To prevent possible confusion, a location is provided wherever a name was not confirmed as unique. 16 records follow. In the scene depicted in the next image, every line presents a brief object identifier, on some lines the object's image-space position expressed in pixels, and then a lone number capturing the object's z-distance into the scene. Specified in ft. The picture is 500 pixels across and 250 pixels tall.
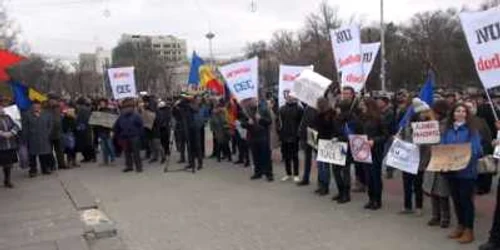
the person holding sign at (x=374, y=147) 33.65
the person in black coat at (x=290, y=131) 42.78
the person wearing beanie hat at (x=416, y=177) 30.63
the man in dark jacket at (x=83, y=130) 59.71
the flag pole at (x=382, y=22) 151.02
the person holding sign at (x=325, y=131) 36.70
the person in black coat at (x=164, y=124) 59.06
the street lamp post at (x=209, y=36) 172.42
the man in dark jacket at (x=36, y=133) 52.90
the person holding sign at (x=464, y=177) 26.71
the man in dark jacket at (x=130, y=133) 52.85
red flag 52.44
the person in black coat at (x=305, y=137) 40.52
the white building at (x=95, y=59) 354.95
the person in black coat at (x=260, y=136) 44.24
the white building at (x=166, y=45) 311.27
